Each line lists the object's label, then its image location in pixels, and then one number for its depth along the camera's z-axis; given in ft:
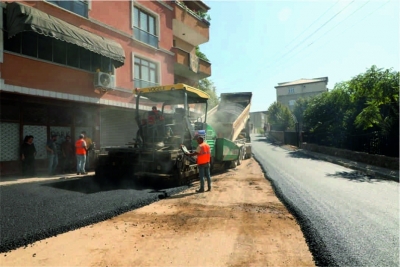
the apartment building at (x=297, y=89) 159.43
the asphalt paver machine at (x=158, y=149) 21.40
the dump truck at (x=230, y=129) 28.09
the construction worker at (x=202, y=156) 21.53
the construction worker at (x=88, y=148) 32.25
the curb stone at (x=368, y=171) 28.69
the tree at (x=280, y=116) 105.60
